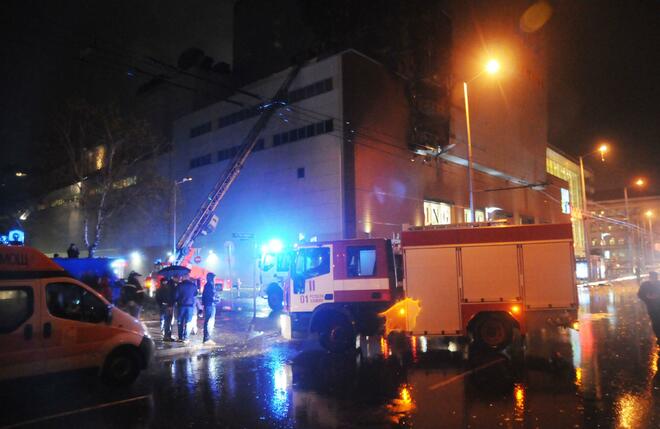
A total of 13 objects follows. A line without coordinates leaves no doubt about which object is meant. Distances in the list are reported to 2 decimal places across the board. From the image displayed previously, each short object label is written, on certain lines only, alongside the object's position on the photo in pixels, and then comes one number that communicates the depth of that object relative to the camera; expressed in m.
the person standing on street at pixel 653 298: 9.82
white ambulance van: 6.69
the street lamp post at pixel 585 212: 31.33
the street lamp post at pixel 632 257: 64.01
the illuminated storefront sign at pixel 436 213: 33.31
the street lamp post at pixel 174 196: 28.15
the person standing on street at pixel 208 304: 11.85
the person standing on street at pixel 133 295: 13.94
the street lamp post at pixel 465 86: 17.28
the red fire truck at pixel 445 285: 9.93
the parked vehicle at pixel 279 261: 10.98
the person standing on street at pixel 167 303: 11.82
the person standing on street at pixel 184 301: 11.48
